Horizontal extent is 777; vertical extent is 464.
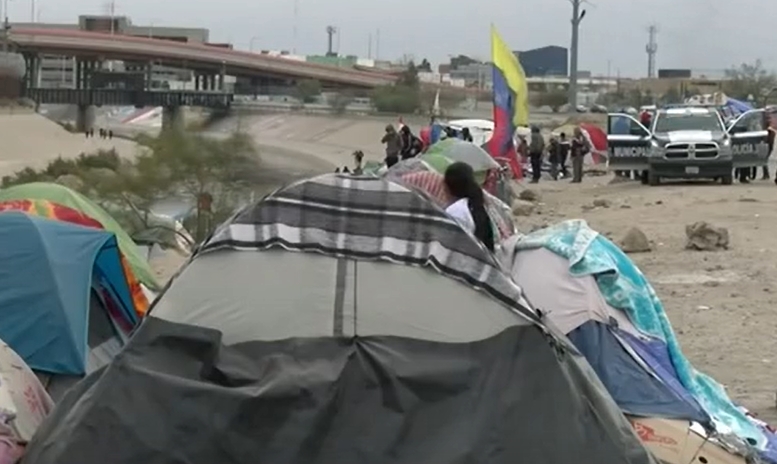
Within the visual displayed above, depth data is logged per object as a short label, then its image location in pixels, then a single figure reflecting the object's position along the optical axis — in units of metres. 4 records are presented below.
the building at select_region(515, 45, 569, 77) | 187.88
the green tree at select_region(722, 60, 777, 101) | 106.06
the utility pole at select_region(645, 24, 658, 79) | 145.00
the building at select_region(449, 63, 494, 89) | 132.52
